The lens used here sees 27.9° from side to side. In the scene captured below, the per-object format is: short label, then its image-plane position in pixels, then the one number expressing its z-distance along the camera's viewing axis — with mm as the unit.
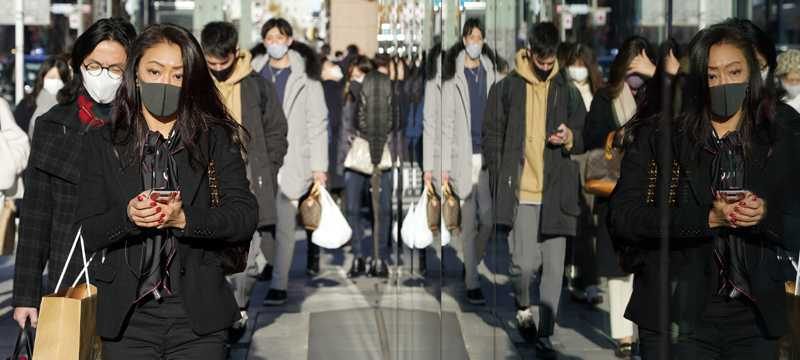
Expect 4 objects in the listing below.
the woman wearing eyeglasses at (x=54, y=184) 5156
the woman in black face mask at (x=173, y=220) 4016
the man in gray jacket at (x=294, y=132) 10531
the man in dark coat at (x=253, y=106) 8812
